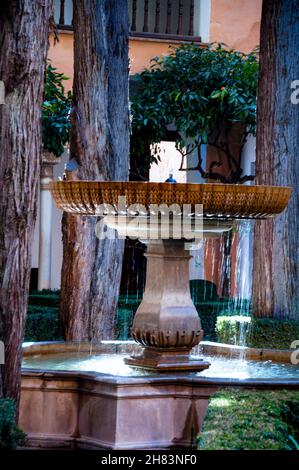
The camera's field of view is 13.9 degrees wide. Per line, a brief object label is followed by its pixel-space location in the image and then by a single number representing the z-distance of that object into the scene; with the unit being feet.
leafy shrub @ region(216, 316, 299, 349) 36.35
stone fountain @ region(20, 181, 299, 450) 22.70
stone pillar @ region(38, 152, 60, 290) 53.06
